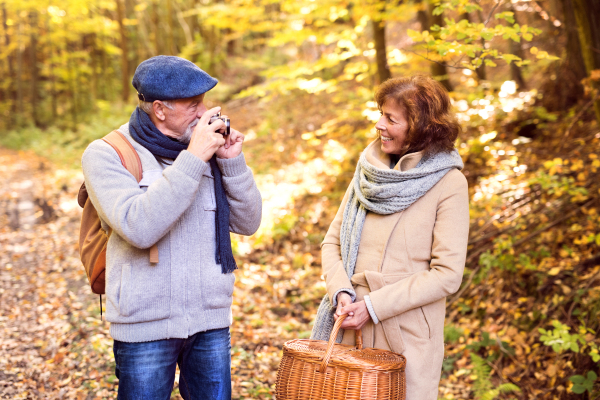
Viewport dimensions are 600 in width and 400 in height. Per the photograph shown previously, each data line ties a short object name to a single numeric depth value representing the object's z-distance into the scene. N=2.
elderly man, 1.97
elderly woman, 2.24
